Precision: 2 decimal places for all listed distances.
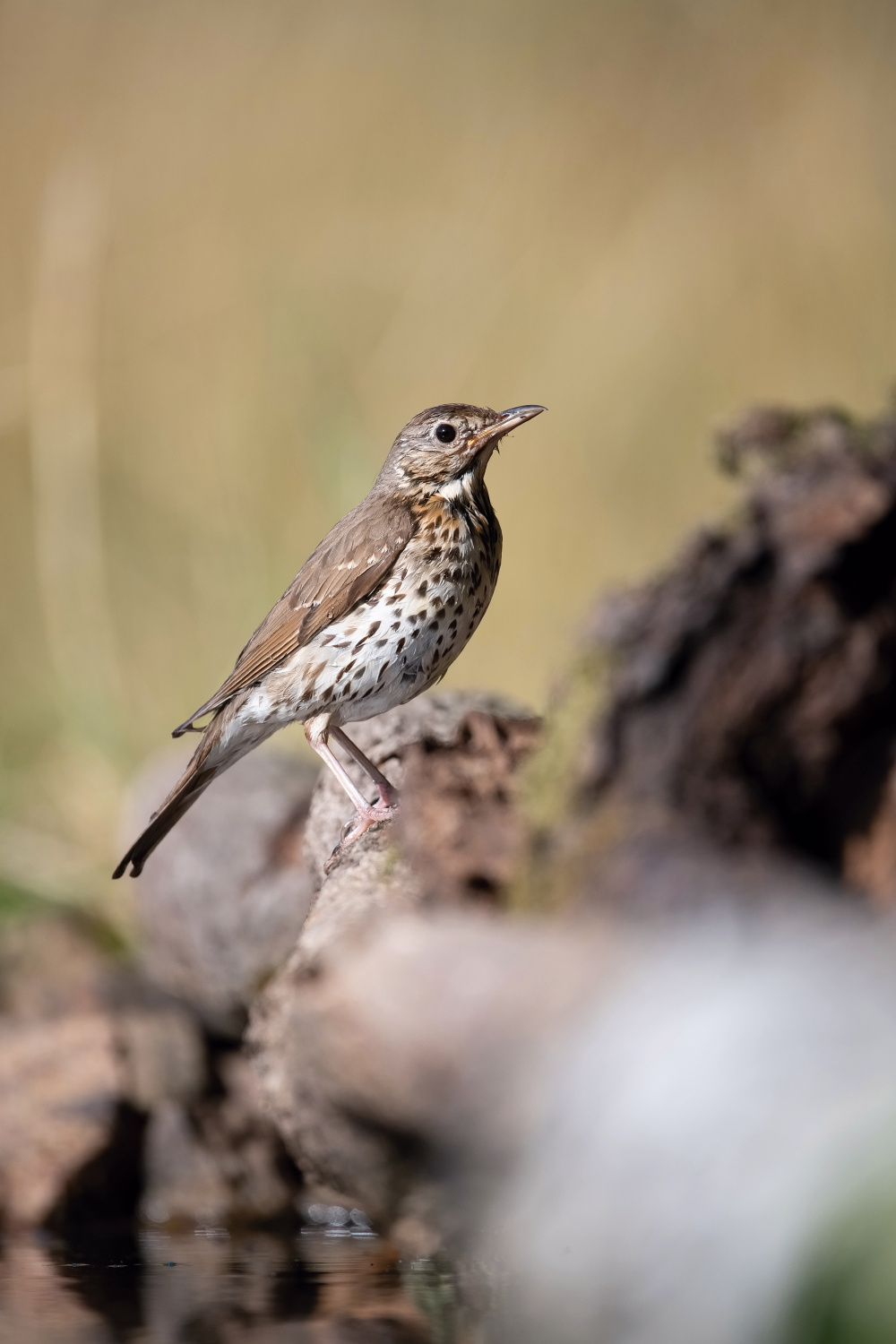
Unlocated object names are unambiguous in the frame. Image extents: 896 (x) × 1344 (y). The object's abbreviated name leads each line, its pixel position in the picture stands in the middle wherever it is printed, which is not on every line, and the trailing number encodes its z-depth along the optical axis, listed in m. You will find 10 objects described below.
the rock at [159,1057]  8.42
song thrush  6.73
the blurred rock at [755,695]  3.67
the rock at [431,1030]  3.44
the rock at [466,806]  4.08
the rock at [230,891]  8.88
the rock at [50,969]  9.48
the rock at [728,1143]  3.12
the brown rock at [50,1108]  7.73
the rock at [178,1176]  7.87
